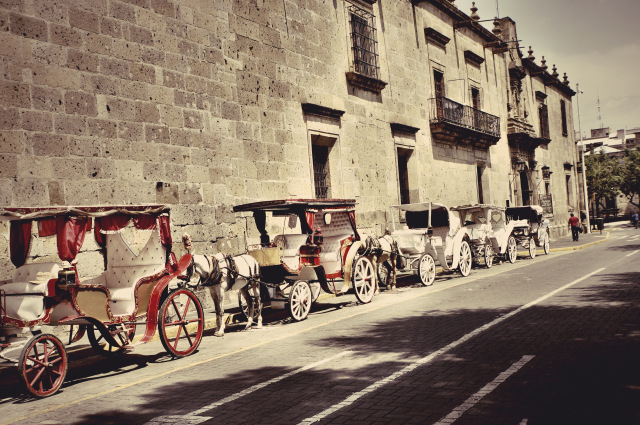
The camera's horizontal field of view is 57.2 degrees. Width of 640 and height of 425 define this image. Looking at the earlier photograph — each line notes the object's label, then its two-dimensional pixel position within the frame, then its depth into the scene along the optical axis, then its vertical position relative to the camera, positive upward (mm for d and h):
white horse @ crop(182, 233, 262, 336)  9094 -663
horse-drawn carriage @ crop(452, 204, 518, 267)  18203 -595
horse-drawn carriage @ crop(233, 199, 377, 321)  10695 -507
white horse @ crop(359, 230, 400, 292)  13471 -805
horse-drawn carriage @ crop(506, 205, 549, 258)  22406 -533
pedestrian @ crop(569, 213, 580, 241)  31062 -981
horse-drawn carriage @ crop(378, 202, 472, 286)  15180 -616
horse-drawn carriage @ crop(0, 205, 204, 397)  6352 -549
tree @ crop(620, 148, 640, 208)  62531 +3214
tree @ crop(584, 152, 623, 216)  63462 +2941
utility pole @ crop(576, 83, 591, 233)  43131 +2087
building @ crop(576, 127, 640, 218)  77562 +9045
